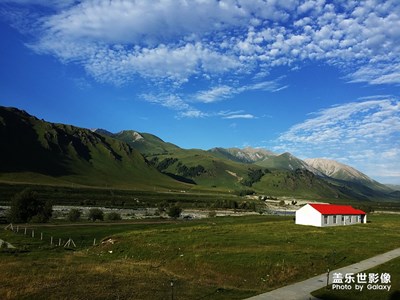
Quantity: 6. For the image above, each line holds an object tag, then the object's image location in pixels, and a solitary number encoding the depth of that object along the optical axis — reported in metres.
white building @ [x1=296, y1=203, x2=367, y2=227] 83.84
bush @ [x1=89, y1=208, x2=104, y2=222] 97.45
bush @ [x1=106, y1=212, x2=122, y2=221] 97.50
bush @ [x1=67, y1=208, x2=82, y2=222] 91.24
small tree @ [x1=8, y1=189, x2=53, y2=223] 85.78
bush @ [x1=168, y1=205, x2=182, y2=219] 114.44
